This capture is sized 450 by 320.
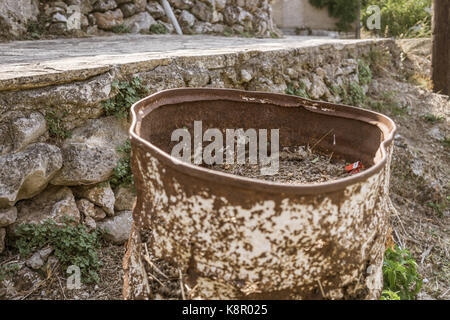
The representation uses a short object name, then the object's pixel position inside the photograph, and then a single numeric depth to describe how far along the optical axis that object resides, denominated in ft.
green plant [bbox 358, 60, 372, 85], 16.26
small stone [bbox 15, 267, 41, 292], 6.10
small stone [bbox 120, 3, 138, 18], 16.96
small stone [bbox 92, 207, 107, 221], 7.16
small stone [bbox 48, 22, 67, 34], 14.46
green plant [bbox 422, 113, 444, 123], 15.60
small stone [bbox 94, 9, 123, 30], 16.03
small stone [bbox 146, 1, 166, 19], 18.07
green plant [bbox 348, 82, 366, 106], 14.80
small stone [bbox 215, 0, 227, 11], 20.92
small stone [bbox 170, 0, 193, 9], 19.29
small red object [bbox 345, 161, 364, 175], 5.64
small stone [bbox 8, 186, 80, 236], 6.38
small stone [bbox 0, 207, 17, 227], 6.05
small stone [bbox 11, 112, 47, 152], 6.15
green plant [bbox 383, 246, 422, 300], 7.14
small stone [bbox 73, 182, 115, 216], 7.07
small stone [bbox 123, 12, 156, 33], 17.13
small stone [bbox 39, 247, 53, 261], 6.33
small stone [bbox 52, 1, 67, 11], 14.60
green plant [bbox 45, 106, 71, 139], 6.55
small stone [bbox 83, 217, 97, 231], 6.95
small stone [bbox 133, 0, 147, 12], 17.21
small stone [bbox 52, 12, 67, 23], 14.48
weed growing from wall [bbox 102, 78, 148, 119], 7.27
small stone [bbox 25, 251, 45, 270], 6.22
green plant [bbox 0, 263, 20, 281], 6.00
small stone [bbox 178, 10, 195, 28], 19.58
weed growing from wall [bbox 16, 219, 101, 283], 6.27
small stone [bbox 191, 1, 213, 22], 20.13
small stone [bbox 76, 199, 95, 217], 6.97
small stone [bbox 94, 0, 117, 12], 15.87
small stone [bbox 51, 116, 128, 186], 6.73
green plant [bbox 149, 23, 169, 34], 17.98
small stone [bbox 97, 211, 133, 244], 7.21
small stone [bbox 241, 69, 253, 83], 10.23
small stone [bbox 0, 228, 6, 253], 6.09
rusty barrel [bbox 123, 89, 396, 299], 3.58
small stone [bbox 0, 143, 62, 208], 5.91
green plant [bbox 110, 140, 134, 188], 7.21
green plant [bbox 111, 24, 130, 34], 16.52
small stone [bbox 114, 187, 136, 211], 7.39
